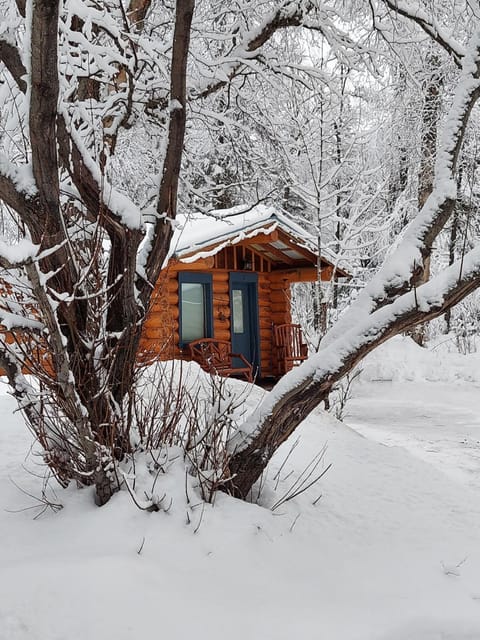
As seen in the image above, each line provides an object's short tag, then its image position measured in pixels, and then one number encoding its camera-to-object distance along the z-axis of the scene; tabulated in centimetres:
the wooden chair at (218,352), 1070
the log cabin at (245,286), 1090
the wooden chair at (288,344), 1291
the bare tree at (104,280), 337
